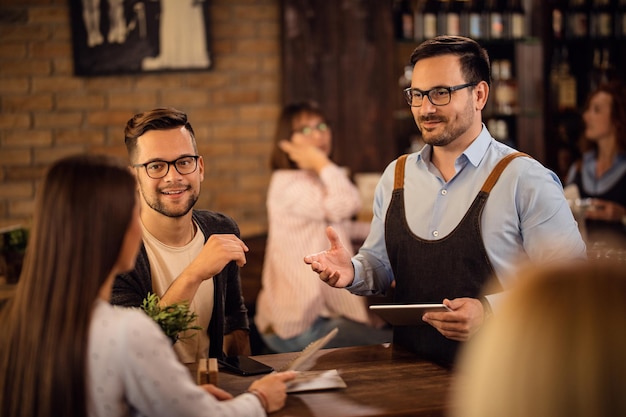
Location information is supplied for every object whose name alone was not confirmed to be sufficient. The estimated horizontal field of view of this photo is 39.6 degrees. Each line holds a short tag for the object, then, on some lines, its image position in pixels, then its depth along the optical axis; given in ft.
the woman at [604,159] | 16.34
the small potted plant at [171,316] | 7.14
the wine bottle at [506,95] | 20.12
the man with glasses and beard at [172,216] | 8.44
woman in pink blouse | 14.43
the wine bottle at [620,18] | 21.44
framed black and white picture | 17.51
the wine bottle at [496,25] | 19.92
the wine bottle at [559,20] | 21.05
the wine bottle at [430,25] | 19.60
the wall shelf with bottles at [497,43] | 19.65
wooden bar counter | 6.48
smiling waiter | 8.11
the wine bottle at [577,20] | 21.25
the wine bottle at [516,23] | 20.07
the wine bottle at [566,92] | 21.09
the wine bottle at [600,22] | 21.35
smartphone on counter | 7.49
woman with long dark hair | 5.25
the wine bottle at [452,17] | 19.63
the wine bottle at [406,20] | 19.53
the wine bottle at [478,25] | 19.81
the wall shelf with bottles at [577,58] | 21.15
